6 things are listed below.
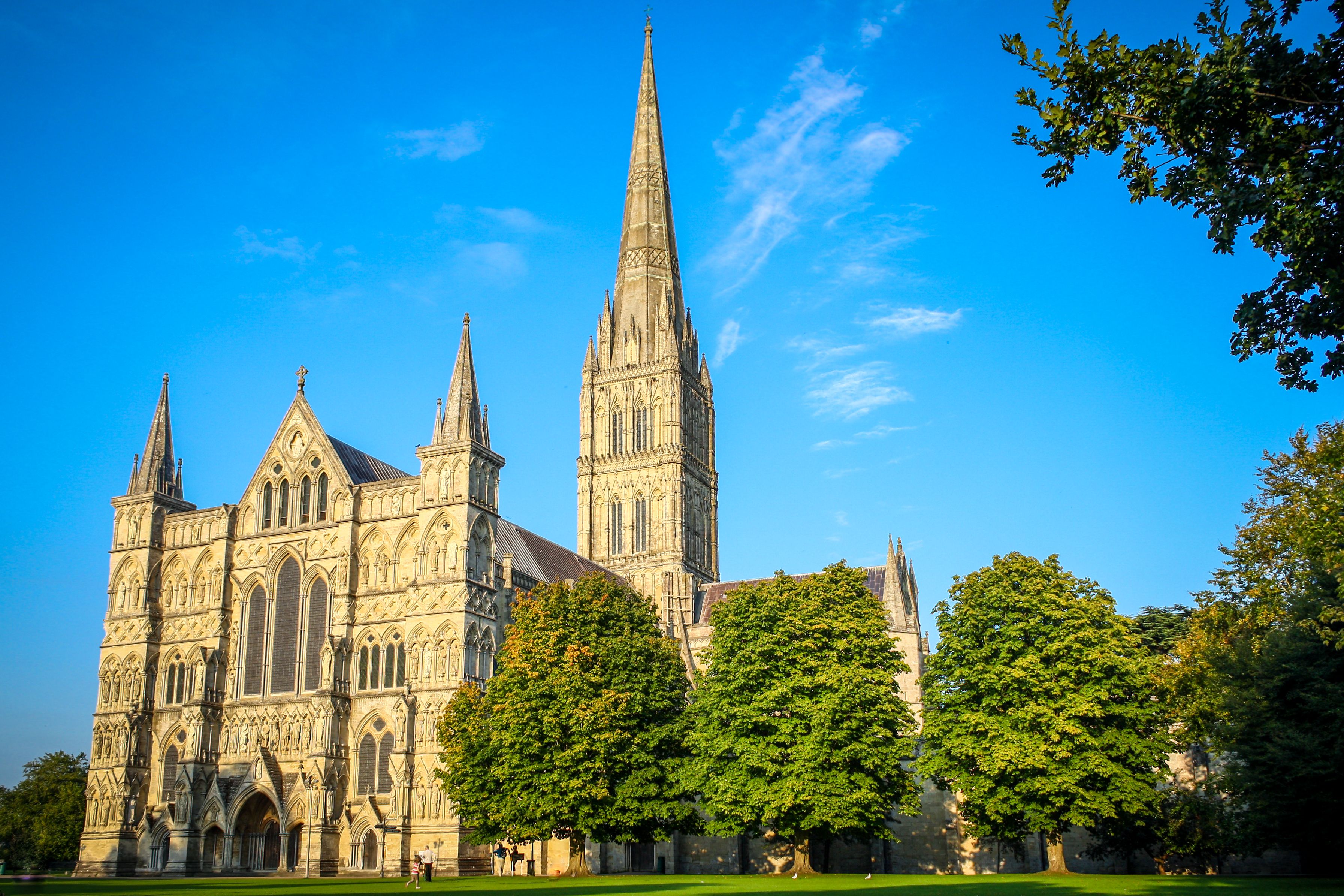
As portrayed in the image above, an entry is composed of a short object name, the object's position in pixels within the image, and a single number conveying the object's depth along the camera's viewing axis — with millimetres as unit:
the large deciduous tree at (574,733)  43281
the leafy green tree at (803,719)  41969
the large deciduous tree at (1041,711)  40875
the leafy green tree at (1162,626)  67875
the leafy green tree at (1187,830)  41719
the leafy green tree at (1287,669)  33469
